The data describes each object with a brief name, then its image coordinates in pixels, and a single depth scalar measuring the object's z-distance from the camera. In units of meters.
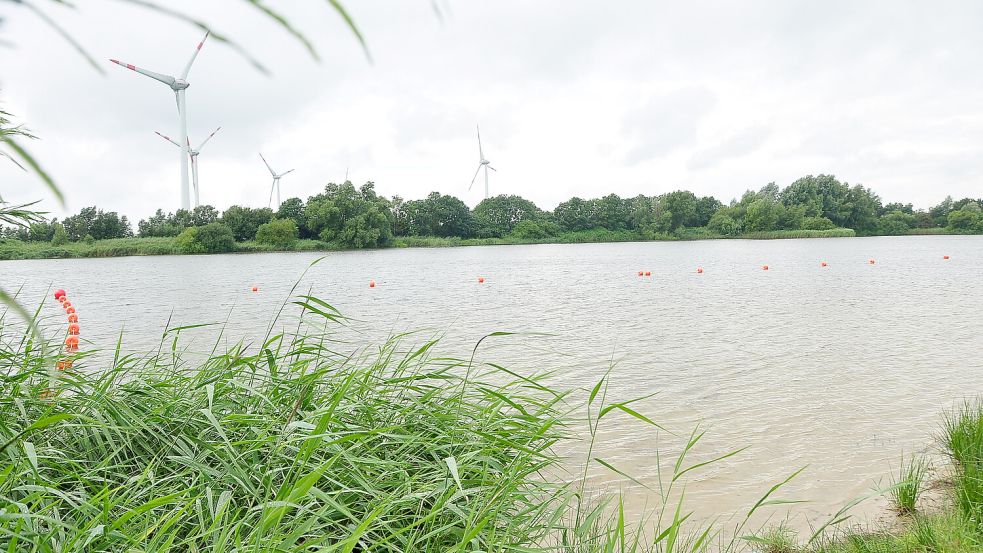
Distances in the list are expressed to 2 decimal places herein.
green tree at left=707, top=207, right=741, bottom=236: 94.06
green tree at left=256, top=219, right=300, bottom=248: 67.69
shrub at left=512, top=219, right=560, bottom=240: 94.38
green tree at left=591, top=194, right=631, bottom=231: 100.94
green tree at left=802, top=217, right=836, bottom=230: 90.12
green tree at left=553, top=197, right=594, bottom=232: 100.56
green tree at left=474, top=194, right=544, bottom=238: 98.56
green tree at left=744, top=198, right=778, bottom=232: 90.12
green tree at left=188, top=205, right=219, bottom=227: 67.12
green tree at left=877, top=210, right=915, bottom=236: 97.06
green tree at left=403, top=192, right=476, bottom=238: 87.50
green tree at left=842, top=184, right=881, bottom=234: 95.94
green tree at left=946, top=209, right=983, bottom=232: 86.62
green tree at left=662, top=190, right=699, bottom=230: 99.00
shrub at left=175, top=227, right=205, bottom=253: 60.97
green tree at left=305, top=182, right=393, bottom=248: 71.25
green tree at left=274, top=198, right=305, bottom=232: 75.50
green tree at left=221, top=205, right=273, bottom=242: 69.25
